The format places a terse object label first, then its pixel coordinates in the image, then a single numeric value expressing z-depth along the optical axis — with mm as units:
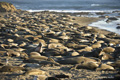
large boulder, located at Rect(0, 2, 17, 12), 57822
